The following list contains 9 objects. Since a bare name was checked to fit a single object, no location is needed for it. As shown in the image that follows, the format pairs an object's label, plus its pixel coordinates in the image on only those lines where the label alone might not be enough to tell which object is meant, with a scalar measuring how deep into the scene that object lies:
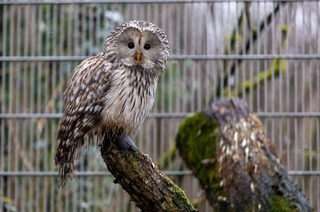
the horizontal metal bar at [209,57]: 12.71
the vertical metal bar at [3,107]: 12.86
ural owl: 8.64
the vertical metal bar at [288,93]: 12.62
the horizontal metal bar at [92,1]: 12.76
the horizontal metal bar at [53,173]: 12.79
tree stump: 9.87
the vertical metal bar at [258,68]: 12.81
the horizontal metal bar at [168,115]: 12.68
